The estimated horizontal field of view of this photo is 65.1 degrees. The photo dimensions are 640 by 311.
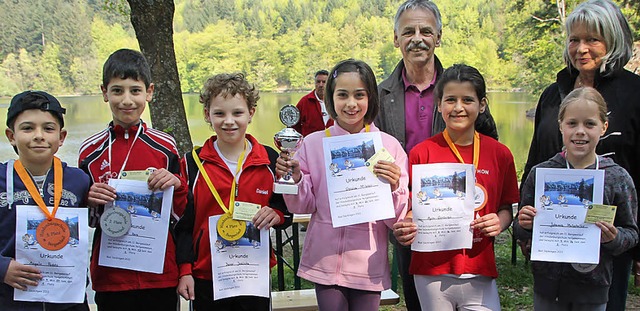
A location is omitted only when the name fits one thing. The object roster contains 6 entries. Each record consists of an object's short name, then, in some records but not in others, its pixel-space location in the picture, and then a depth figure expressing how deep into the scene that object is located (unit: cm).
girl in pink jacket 233
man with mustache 264
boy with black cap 210
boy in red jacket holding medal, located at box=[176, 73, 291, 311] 239
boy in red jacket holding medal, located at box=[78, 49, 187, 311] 234
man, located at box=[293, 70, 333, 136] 722
